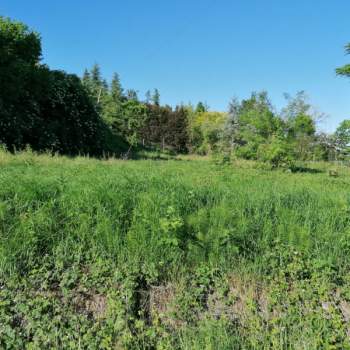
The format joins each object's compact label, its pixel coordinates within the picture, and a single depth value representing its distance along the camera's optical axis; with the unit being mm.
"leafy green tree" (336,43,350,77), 15789
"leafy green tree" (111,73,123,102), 38700
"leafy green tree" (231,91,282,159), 18641
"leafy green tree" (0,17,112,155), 16016
